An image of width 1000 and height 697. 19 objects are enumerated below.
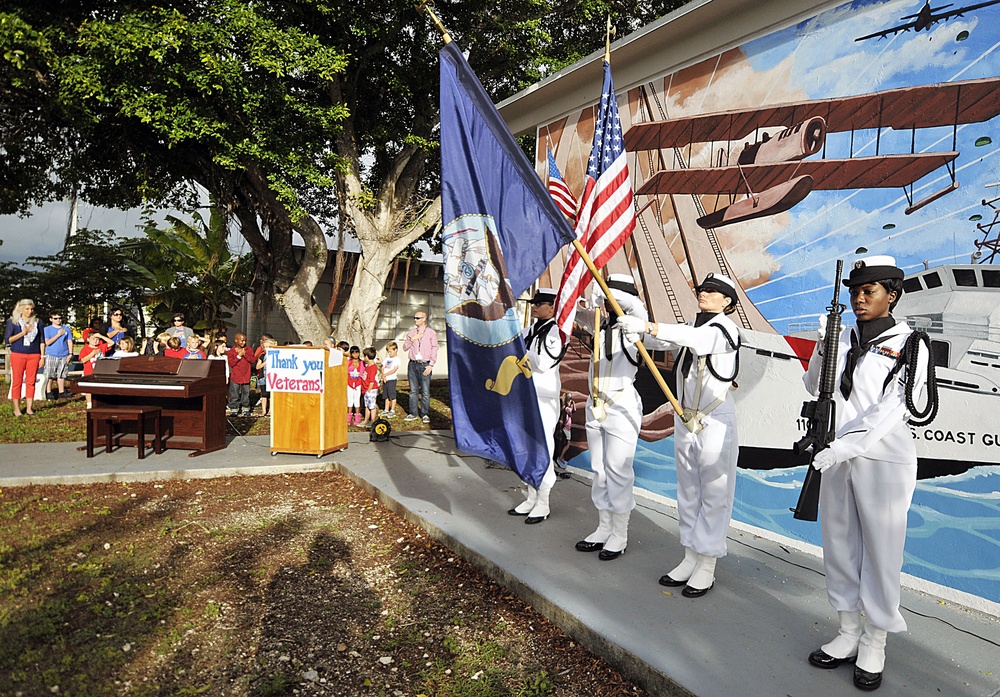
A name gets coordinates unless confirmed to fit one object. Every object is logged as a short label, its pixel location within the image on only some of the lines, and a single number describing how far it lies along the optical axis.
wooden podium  8.46
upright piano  8.35
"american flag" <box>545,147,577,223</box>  7.32
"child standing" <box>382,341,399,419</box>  12.17
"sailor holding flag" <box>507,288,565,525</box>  5.75
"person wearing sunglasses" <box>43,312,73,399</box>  13.21
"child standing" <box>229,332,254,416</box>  12.02
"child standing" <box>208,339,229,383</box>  12.62
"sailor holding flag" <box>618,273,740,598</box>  4.27
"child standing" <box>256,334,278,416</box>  12.22
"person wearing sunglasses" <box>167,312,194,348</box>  11.92
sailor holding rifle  3.23
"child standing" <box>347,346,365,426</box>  11.77
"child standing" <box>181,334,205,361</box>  11.21
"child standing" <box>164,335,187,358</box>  11.04
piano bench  8.14
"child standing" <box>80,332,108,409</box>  12.59
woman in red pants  10.61
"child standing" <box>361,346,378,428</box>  11.67
